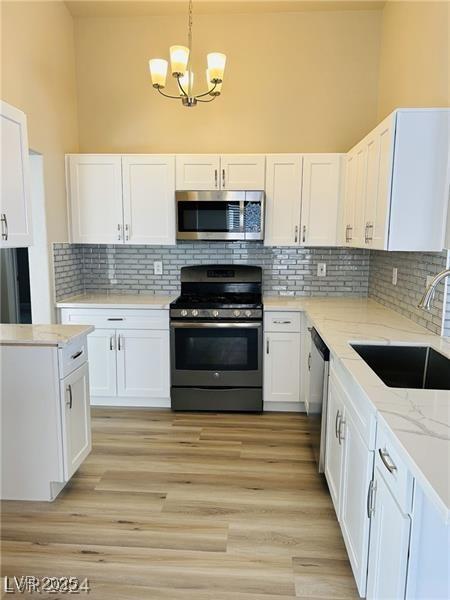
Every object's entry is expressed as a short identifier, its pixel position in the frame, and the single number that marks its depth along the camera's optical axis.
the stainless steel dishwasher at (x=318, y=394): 2.30
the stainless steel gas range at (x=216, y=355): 3.35
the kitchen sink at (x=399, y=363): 2.13
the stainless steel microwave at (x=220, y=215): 3.40
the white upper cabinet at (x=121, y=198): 3.56
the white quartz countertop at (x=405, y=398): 0.98
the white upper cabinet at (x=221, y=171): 3.49
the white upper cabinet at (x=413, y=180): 2.15
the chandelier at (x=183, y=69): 2.42
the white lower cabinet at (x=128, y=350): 3.45
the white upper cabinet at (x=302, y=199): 3.49
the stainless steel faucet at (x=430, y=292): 1.61
